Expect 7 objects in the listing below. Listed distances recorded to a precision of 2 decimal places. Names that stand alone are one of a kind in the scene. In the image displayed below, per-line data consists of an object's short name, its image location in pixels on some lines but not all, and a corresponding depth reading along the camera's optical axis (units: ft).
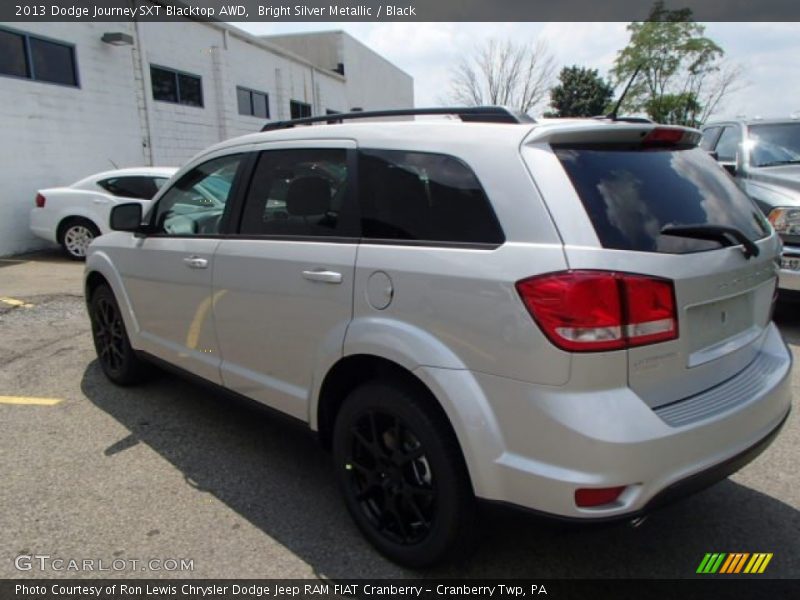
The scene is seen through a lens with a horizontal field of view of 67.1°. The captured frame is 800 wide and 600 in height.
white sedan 32.58
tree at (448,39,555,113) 111.45
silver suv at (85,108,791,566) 6.30
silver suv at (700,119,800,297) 17.75
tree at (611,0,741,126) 91.81
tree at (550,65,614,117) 150.51
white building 35.04
